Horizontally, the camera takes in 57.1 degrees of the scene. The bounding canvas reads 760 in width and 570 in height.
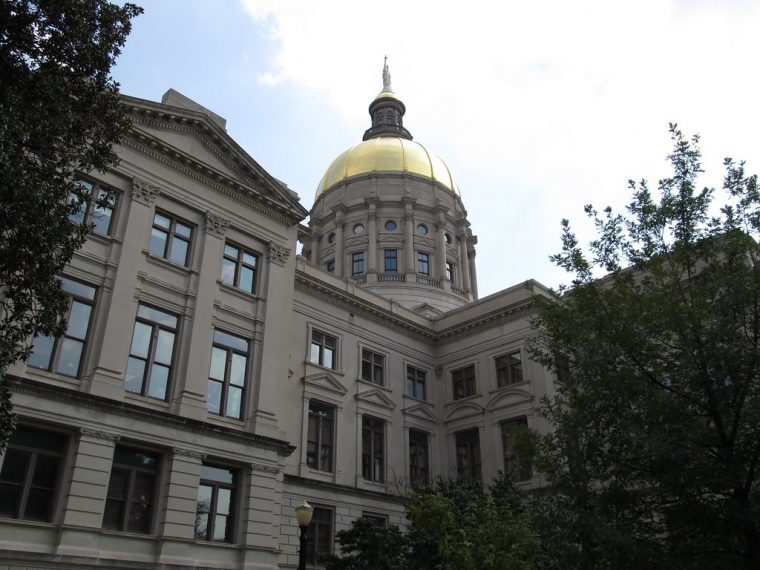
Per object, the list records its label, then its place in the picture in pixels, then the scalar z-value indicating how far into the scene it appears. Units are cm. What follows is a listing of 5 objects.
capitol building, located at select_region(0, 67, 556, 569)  2078
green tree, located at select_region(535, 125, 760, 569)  1360
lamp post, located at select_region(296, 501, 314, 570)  1733
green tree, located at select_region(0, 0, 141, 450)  1227
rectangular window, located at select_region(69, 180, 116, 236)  2344
